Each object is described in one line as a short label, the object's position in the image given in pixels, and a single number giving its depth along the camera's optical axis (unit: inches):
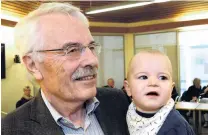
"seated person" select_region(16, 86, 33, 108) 235.8
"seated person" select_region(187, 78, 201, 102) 297.6
